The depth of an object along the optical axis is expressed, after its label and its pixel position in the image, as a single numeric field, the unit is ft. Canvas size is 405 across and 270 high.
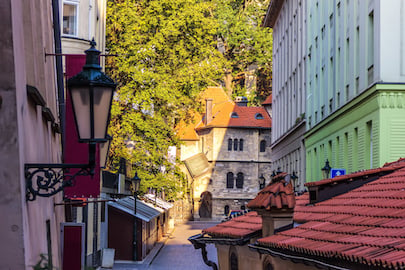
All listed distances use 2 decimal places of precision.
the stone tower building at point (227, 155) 313.94
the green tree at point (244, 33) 280.72
